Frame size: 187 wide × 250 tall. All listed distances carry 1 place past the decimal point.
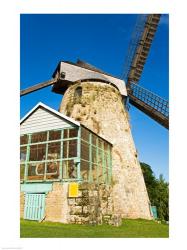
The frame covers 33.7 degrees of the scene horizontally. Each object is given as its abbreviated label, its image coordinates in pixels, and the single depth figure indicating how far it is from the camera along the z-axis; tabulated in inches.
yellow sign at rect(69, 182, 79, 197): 470.6
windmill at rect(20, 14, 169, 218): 725.9
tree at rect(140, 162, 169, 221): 1096.2
